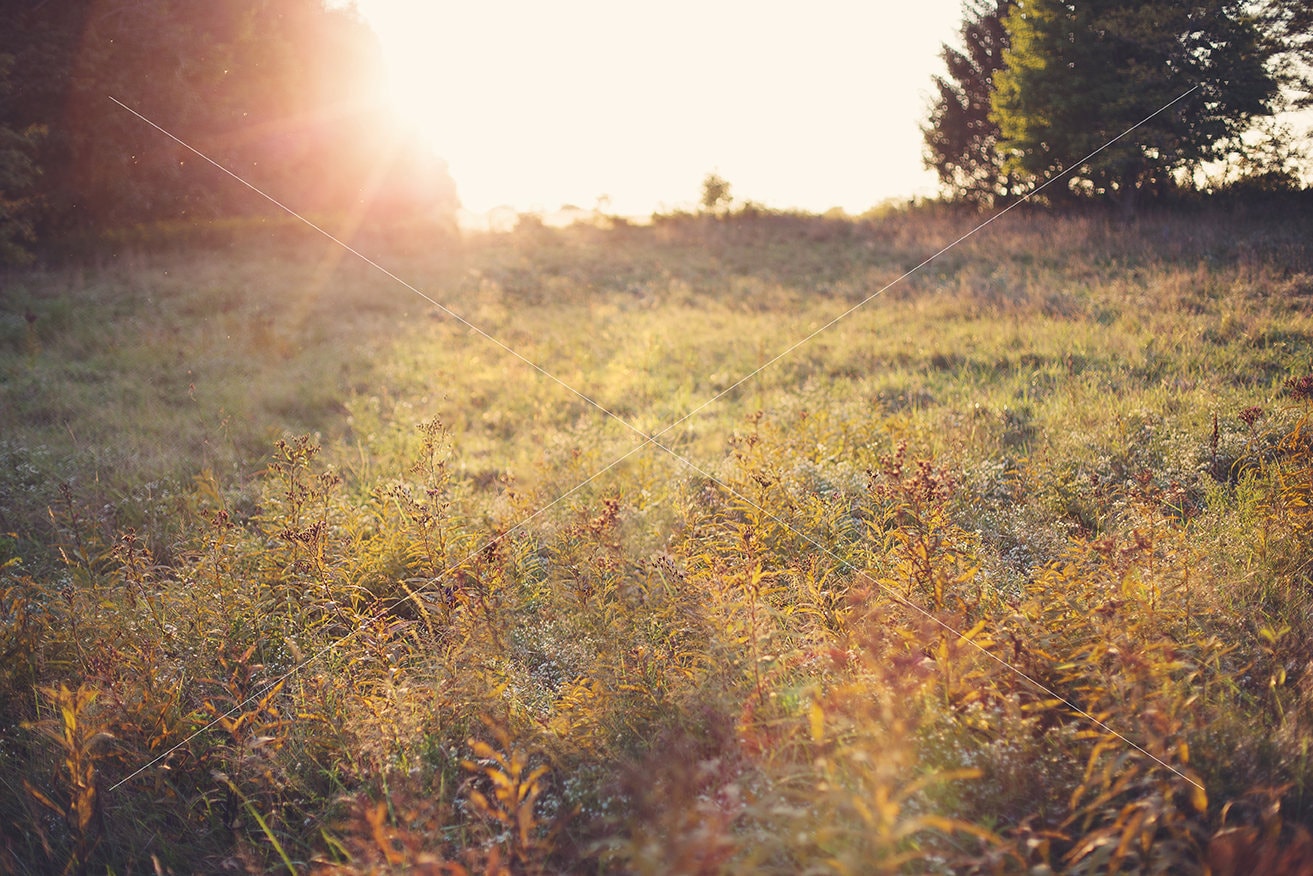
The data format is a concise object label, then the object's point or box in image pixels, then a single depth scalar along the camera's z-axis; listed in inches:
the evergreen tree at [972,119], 873.5
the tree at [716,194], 1083.9
